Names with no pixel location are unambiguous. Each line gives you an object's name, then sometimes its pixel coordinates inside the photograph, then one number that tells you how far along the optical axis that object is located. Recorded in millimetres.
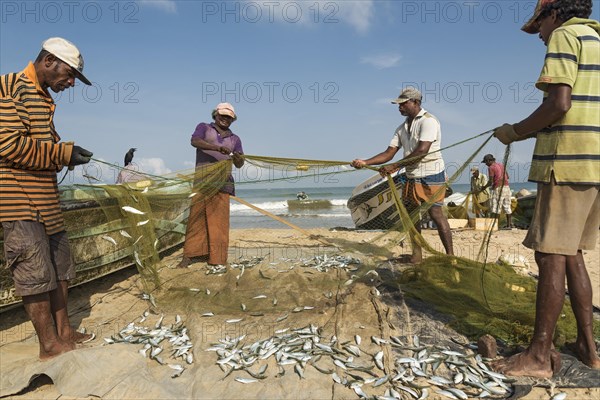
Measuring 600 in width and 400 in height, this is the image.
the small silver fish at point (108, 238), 5511
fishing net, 3912
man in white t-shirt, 6289
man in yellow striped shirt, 3031
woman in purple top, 6676
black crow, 9664
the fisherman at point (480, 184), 14377
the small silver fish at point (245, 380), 3199
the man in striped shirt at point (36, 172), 3477
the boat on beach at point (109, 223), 5344
